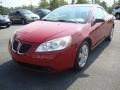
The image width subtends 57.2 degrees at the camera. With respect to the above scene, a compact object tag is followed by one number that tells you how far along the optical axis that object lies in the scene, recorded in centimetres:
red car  212
